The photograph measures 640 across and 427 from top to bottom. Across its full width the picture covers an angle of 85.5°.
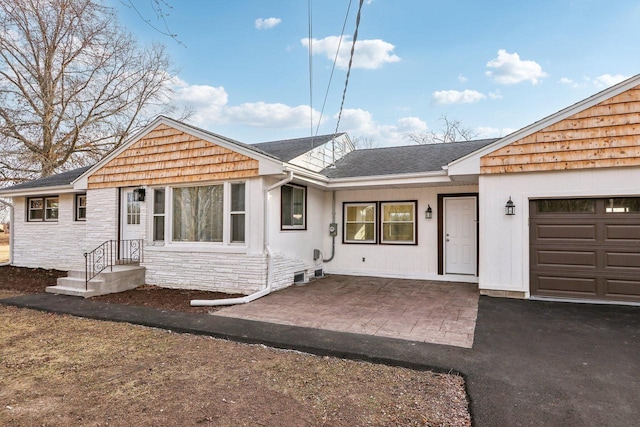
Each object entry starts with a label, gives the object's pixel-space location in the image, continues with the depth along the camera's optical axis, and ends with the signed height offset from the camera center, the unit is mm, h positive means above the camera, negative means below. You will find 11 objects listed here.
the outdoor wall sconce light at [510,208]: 6566 +255
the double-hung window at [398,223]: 8961 -48
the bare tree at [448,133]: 23833 +6183
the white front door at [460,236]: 8352 -354
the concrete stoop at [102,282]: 7266 -1352
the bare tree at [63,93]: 16125 +6525
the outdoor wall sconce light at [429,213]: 8664 +205
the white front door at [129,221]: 8539 -9
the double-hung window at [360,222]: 9383 -27
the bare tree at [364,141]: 29591 +6906
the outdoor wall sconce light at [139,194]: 8312 +643
